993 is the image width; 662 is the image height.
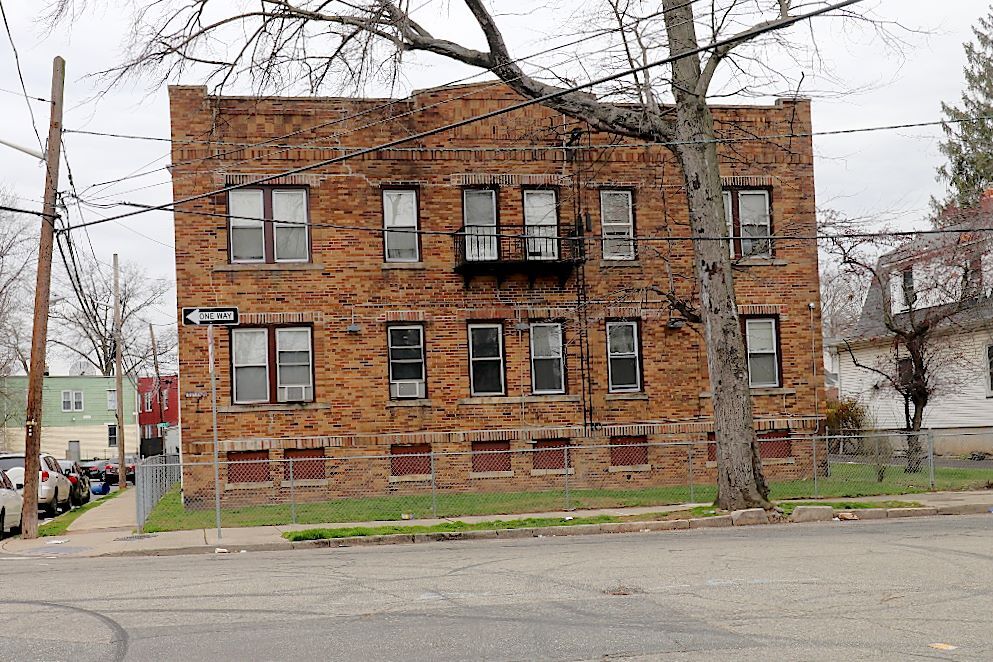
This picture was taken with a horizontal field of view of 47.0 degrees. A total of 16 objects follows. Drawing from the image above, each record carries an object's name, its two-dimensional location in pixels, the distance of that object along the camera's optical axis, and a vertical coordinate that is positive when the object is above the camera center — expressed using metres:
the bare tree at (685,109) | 19.39 +5.03
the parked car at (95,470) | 50.44 -2.42
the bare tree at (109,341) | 71.44 +4.94
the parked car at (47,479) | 27.27 -1.52
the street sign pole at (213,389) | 17.21 +0.34
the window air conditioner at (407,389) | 25.48 +0.35
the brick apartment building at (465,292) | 24.72 +2.49
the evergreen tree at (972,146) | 50.31 +10.79
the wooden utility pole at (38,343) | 20.09 +1.32
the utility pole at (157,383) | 47.97 +1.36
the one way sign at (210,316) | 17.05 +1.44
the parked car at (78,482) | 32.57 -1.96
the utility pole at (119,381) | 42.94 +1.35
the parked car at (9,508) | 21.11 -1.69
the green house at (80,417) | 72.25 -0.01
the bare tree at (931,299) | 26.50 +2.32
